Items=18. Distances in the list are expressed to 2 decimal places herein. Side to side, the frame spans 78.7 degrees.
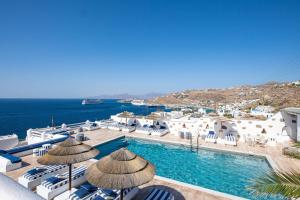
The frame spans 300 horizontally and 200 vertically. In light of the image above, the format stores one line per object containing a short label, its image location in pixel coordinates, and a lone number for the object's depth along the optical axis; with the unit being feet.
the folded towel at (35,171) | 27.02
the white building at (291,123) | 51.46
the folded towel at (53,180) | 24.39
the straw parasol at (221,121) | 58.23
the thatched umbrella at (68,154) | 21.52
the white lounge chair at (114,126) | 69.49
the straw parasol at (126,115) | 78.48
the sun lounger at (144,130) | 63.67
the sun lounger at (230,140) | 50.80
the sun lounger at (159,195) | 21.89
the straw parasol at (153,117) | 75.29
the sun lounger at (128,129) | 66.59
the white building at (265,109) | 109.74
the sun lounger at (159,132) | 62.17
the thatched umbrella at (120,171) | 16.62
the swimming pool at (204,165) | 32.04
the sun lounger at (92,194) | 21.41
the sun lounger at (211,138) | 53.26
